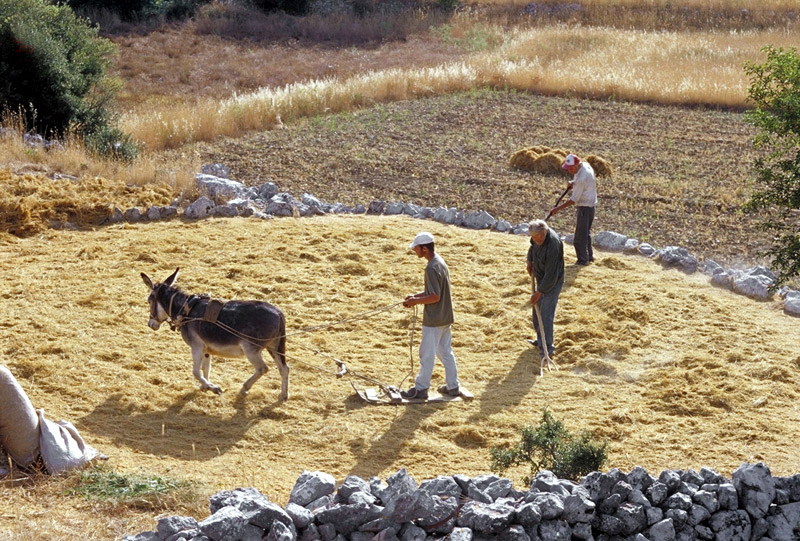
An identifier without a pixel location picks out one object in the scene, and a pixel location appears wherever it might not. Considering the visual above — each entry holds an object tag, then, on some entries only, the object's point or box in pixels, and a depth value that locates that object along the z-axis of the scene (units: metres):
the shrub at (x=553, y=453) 9.62
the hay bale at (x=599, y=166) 23.17
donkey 12.15
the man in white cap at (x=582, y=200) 16.72
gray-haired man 13.56
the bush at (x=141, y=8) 46.62
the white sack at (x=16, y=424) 9.93
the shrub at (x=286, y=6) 49.31
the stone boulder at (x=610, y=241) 18.09
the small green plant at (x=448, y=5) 50.22
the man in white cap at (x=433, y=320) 12.12
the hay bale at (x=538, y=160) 23.53
